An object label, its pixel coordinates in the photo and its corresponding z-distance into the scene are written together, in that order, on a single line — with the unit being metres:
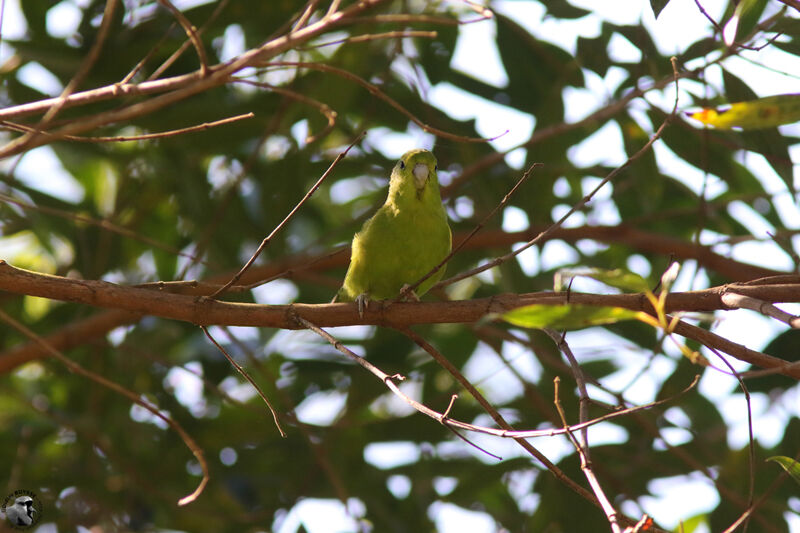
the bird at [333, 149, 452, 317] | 8.17
